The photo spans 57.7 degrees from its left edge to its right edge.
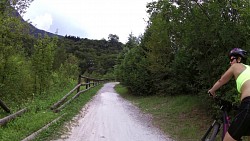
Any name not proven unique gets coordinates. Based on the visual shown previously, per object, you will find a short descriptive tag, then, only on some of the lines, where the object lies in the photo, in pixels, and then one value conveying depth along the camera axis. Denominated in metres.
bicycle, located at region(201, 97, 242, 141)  3.51
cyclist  2.96
